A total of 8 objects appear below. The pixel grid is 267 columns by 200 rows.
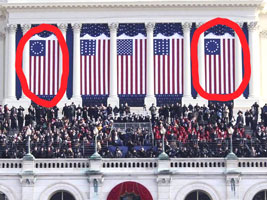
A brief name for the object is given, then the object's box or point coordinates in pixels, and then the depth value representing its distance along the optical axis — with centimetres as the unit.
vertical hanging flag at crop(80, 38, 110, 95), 13600
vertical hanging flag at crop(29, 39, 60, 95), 13538
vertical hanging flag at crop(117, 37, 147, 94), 13612
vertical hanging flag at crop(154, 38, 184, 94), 13612
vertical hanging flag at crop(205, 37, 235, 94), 13512
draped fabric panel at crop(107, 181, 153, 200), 10094
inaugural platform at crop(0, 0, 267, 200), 11844
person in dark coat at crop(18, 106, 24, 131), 11661
